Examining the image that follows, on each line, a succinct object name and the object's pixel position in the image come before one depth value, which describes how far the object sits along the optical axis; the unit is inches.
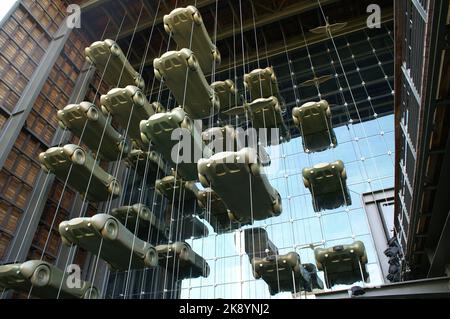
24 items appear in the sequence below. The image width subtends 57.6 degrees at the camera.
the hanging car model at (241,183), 365.7
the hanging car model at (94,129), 513.3
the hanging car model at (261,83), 586.9
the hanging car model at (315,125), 518.3
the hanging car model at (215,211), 514.0
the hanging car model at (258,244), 486.3
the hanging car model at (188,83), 483.8
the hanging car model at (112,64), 577.0
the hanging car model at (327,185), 468.4
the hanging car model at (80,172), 470.3
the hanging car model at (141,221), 531.1
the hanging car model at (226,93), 594.2
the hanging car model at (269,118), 539.5
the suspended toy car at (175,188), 551.5
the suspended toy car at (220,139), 501.5
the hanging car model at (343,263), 413.7
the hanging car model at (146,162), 590.9
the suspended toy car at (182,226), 542.3
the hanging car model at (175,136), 431.8
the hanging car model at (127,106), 511.5
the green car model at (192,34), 541.6
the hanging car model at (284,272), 423.8
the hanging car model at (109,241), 404.2
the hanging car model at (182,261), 478.9
